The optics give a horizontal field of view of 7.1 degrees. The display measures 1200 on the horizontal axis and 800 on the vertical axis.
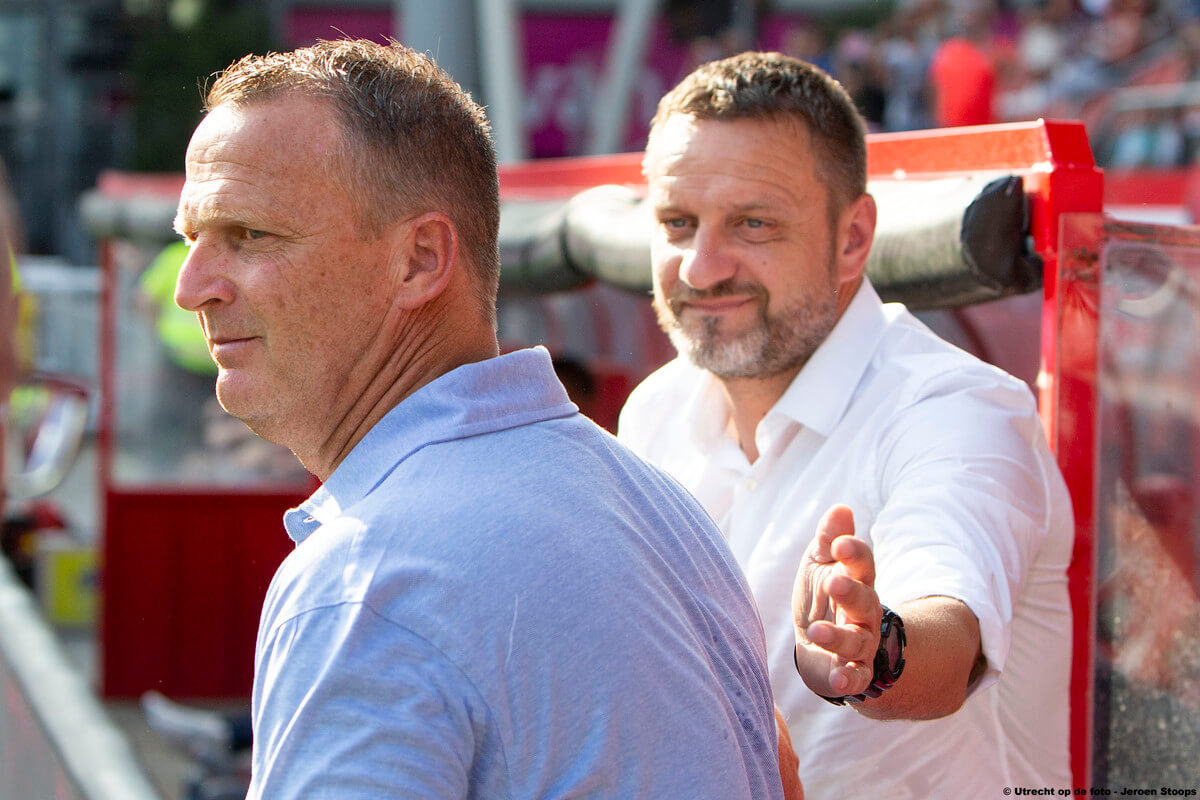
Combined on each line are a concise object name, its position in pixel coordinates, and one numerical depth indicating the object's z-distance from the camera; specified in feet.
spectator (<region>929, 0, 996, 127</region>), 63.81
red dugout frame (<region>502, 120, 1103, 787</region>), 20.16
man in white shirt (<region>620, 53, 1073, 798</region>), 19.43
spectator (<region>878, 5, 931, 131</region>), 85.47
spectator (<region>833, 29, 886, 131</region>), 87.15
